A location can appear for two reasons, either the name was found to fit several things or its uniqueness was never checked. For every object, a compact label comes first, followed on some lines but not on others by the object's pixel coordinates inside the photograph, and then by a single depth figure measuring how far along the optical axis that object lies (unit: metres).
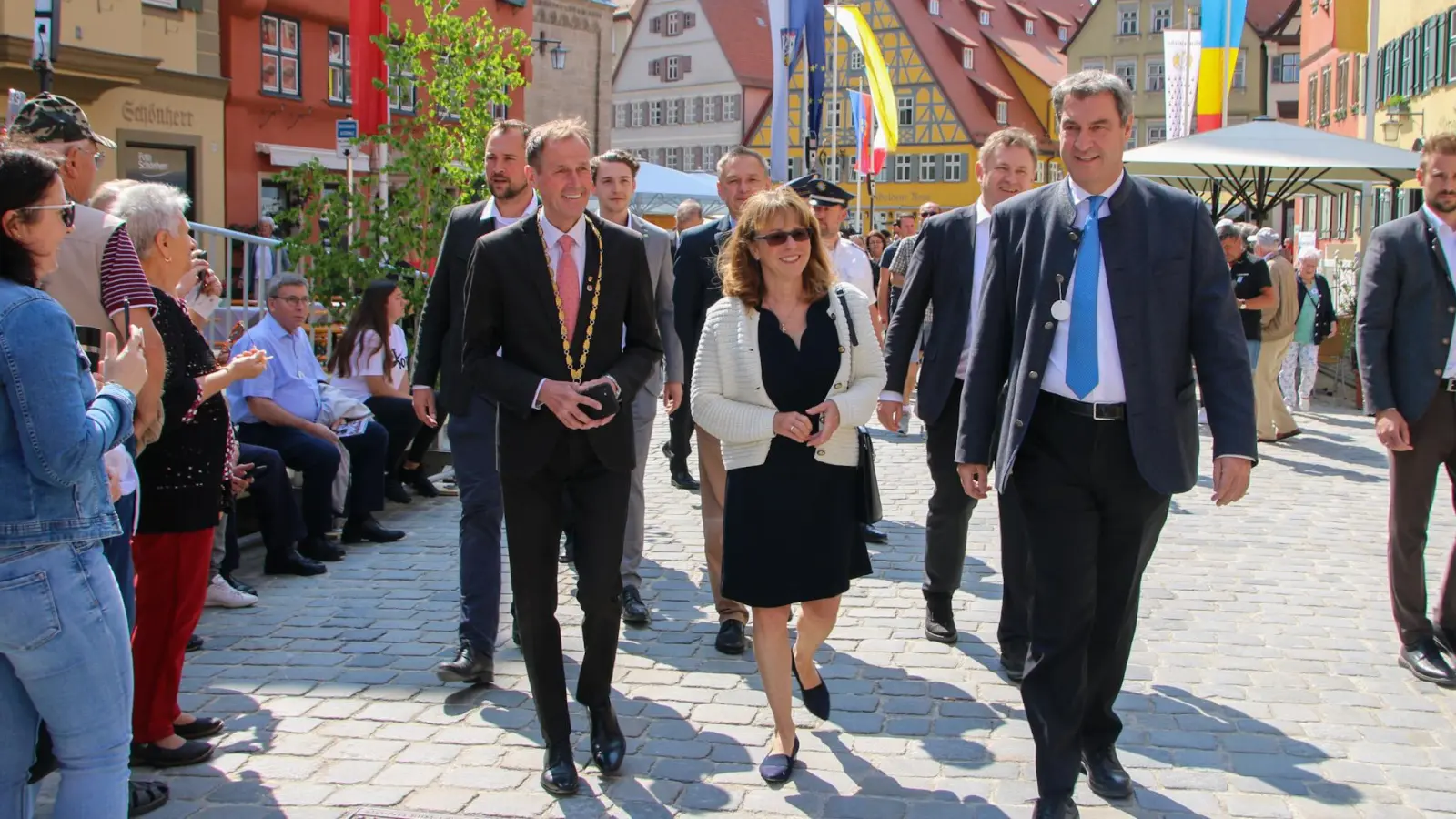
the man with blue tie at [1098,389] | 4.14
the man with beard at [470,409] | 5.62
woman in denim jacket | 3.13
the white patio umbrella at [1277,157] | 15.45
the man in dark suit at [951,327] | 5.89
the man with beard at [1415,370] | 5.82
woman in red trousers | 4.74
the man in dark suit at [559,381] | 4.63
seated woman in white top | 9.46
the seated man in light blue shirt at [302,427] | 8.14
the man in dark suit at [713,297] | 6.26
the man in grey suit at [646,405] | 6.63
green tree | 9.71
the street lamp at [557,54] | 36.33
